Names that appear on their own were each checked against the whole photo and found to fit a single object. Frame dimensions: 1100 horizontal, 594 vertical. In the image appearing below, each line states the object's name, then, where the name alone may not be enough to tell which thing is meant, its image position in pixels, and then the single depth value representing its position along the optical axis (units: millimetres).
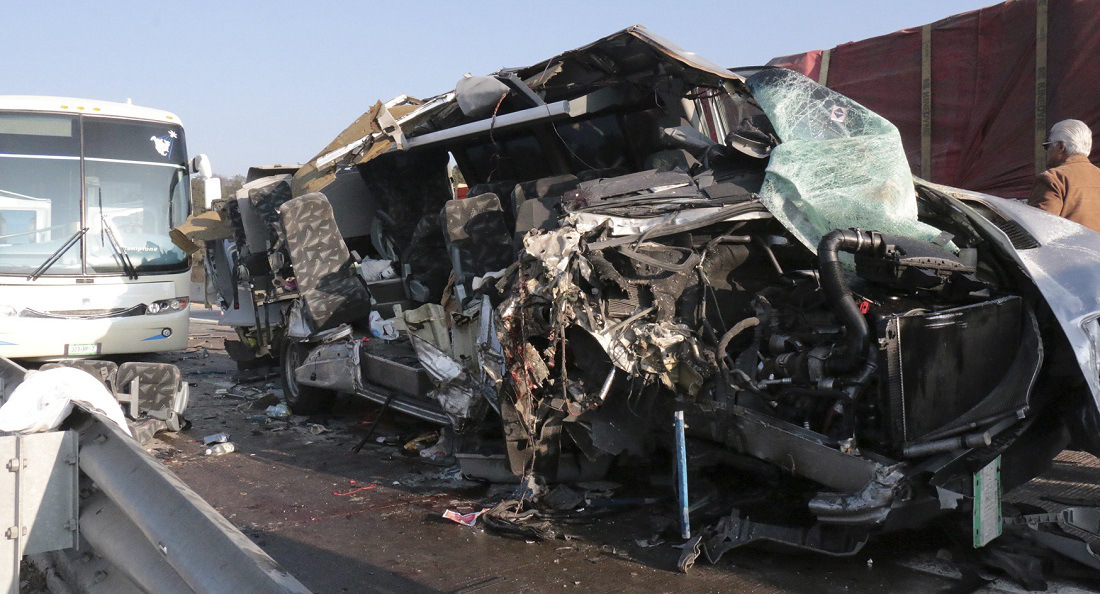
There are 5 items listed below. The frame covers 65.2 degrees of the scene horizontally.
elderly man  5090
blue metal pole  4129
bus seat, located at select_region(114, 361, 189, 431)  7320
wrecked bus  3711
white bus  8719
